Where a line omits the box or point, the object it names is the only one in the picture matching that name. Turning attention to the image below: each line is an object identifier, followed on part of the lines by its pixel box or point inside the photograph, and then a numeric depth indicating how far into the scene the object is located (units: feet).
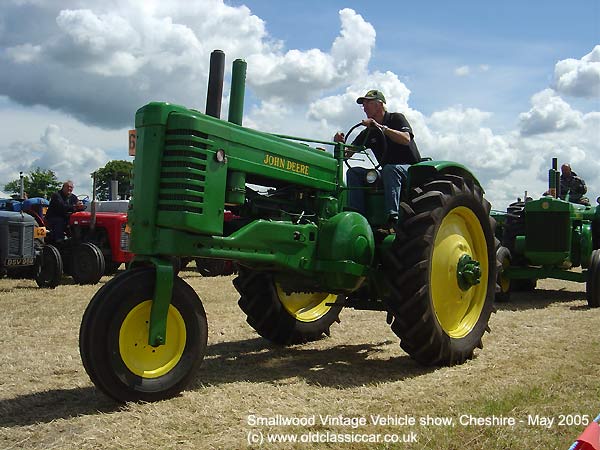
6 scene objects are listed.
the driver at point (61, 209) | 42.98
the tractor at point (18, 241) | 38.50
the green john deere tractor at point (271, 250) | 12.59
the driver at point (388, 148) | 18.47
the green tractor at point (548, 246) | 32.19
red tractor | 42.93
